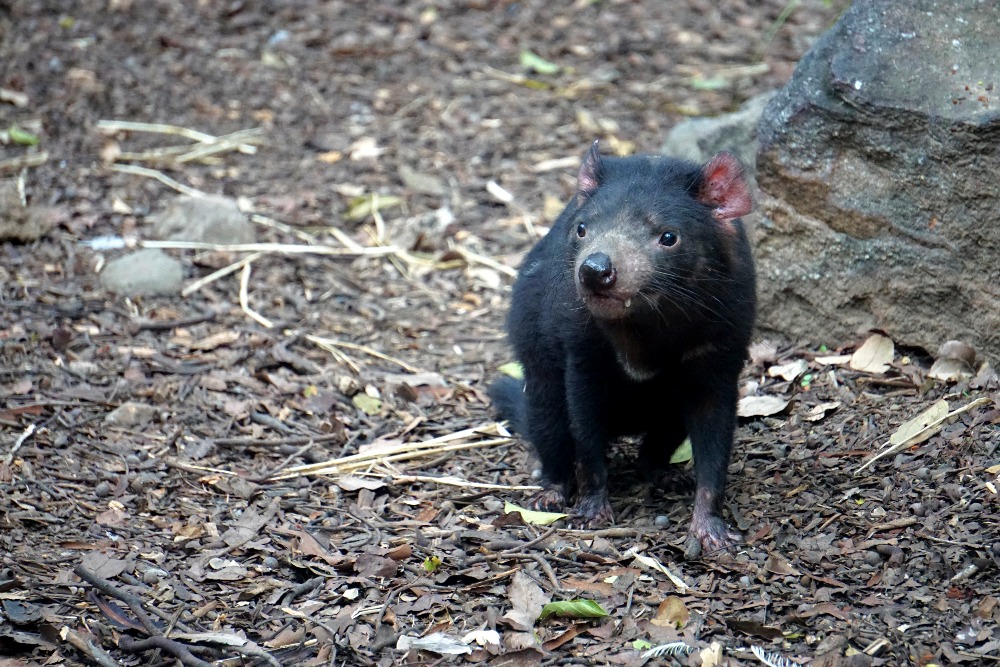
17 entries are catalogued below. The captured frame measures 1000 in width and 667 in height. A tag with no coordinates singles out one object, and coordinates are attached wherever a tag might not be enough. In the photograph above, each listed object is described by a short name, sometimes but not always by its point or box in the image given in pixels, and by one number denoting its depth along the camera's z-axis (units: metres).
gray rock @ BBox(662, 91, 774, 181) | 12.64
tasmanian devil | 7.34
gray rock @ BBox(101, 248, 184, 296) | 11.96
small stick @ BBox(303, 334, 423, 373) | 11.40
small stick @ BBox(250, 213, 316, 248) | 13.55
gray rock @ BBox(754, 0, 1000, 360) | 8.91
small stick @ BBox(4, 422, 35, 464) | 8.80
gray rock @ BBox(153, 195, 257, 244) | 13.12
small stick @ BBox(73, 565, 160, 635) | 6.95
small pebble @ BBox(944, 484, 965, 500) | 7.68
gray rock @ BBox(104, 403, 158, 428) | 9.68
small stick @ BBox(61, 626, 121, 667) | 6.54
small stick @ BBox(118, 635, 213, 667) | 6.51
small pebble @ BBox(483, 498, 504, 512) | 8.80
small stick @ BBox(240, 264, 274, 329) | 11.74
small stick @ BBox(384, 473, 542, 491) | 9.16
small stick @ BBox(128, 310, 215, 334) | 11.27
